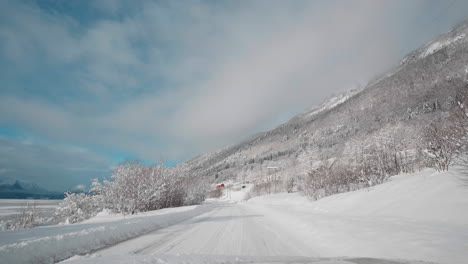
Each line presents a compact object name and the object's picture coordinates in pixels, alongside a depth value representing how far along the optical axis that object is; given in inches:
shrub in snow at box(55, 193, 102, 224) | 813.9
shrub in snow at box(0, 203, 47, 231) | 613.9
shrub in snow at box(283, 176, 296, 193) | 1936.5
